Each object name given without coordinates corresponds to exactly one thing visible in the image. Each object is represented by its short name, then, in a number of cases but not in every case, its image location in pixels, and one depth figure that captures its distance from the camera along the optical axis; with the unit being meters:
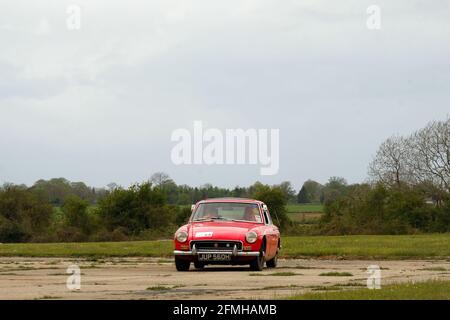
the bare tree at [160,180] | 84.78
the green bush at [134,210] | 81.75
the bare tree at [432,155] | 81.50
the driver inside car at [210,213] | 23.59
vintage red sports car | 21.91
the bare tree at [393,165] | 87.25
